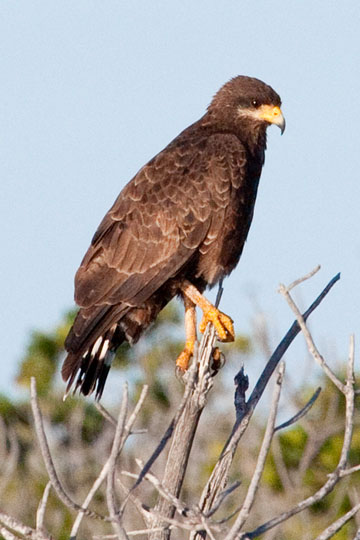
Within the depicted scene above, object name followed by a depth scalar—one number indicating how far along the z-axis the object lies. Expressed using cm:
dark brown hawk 1408
